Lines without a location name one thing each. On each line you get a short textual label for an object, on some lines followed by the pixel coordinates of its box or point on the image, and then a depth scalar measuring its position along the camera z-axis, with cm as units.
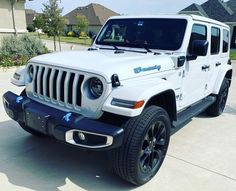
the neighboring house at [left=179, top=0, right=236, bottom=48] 2040
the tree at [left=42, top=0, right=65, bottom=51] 1288
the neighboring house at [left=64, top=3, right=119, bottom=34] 3844
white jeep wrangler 200
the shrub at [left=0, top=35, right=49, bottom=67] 815
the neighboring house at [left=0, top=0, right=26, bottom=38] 1052
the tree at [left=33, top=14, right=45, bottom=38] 1329
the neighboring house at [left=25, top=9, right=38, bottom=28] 5454
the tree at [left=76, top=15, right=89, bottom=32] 3181
